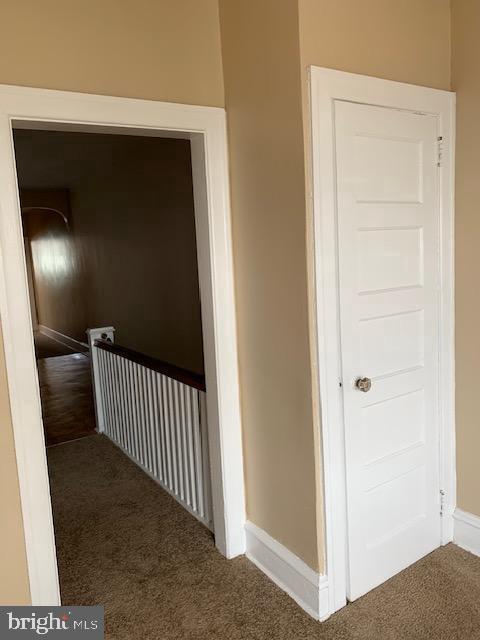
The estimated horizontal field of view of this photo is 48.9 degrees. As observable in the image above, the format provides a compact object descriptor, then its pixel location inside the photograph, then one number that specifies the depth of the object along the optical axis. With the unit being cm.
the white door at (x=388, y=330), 203
